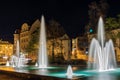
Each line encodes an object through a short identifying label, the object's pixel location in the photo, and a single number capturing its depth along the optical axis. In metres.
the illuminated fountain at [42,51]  16.94
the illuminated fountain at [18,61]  20.86
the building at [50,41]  25.90
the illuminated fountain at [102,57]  12.47
